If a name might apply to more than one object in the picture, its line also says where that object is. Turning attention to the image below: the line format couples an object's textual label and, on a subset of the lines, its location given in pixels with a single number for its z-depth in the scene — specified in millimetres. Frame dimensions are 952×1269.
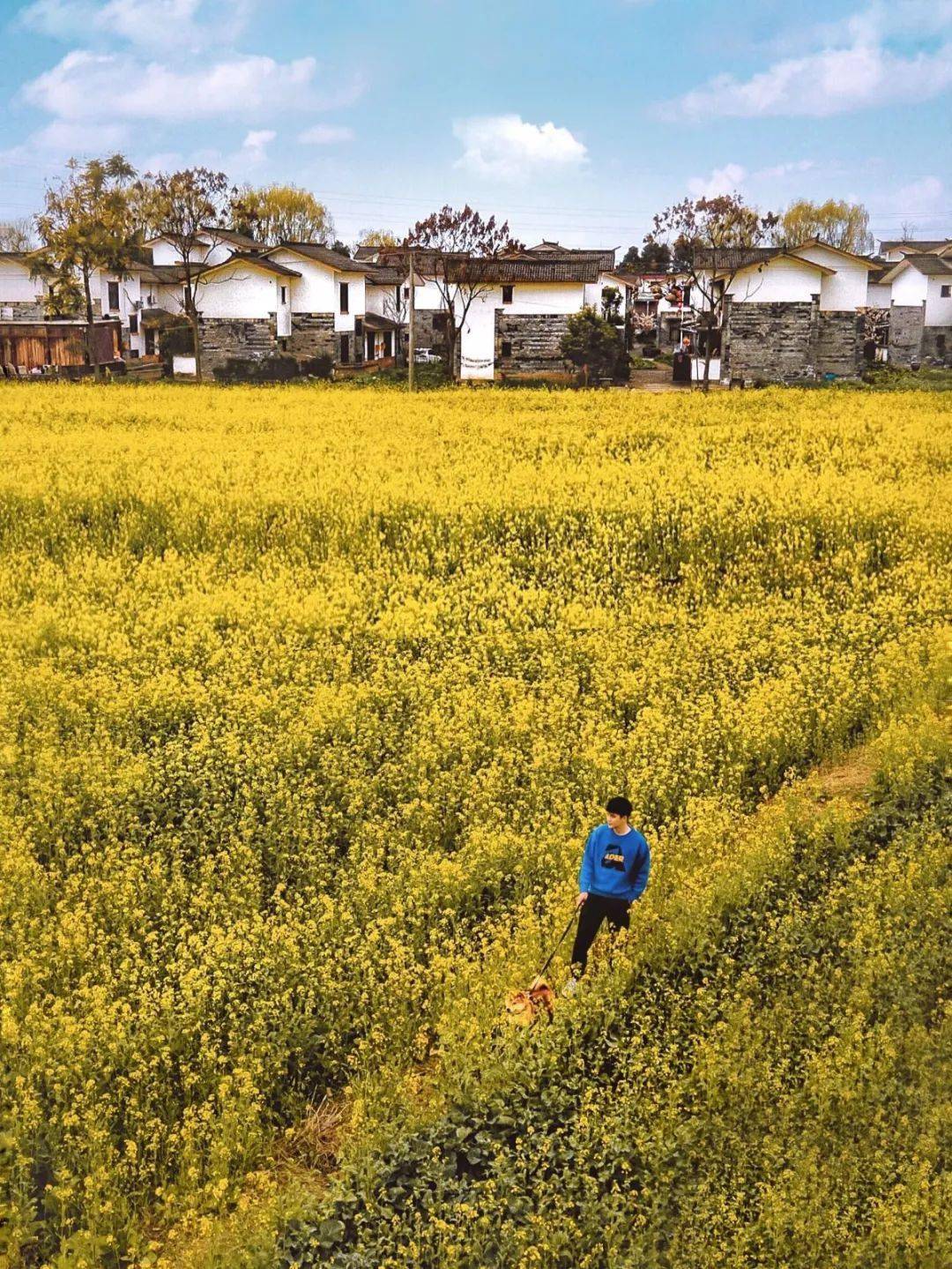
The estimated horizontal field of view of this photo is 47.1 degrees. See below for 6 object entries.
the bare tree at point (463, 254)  51938
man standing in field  7238
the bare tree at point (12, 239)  109044
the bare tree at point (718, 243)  51188
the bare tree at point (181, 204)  54094
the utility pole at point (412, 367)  43812
